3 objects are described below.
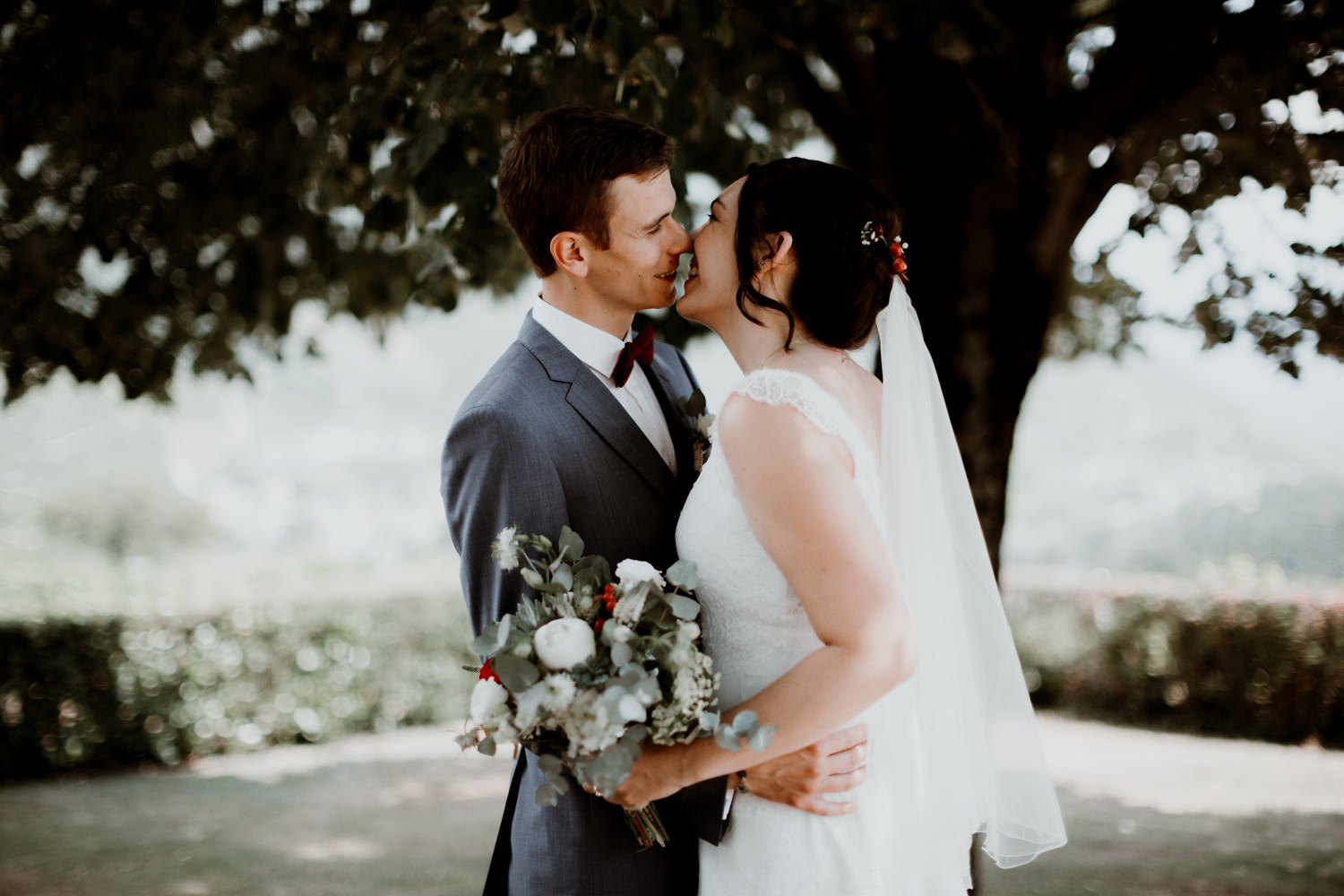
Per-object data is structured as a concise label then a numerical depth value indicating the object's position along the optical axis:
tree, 3.48
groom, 2.16
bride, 1.93
